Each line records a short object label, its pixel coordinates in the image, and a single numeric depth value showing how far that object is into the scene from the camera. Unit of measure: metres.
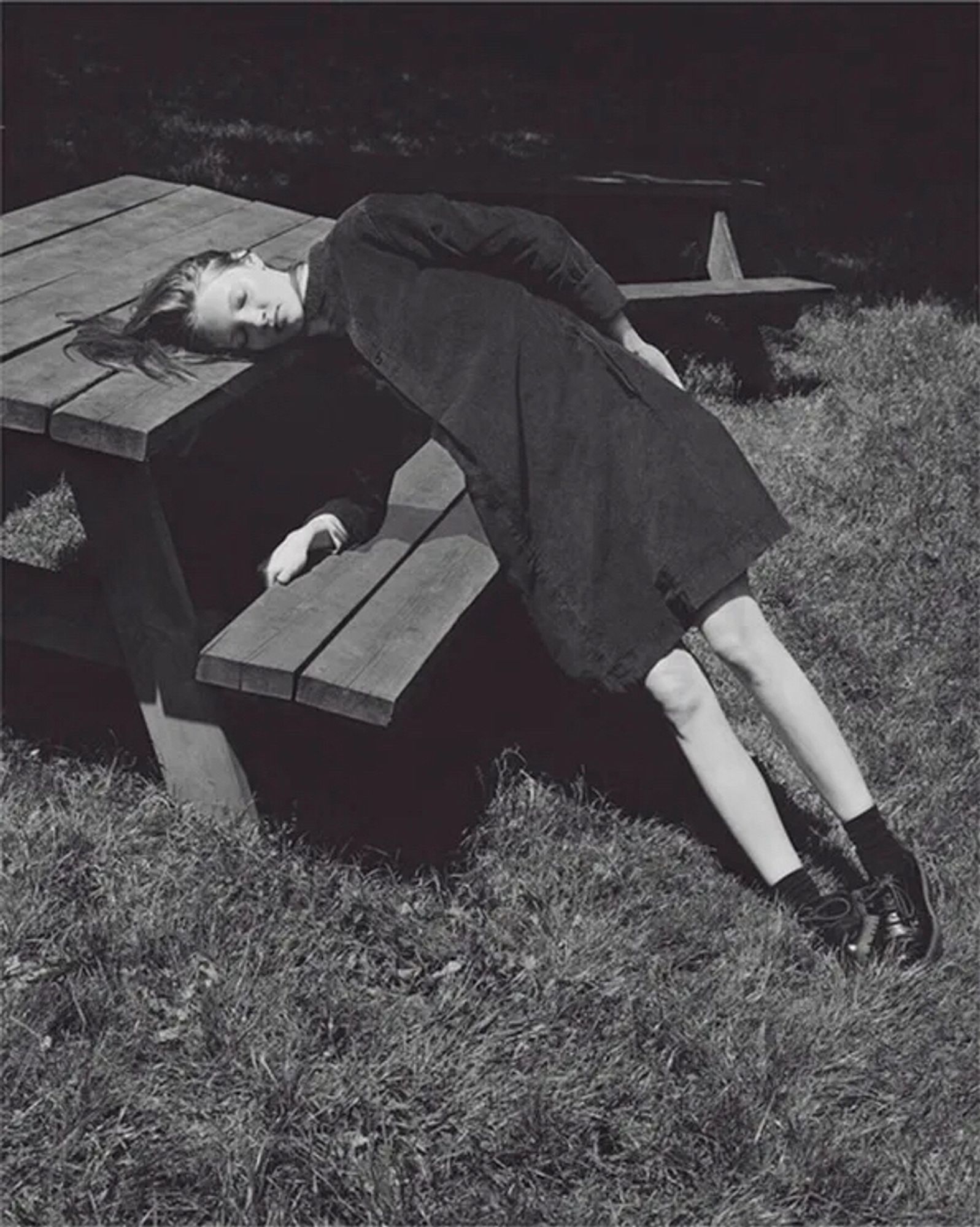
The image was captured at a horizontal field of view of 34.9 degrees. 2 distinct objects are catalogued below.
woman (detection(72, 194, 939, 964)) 2.96
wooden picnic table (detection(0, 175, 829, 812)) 2.75
